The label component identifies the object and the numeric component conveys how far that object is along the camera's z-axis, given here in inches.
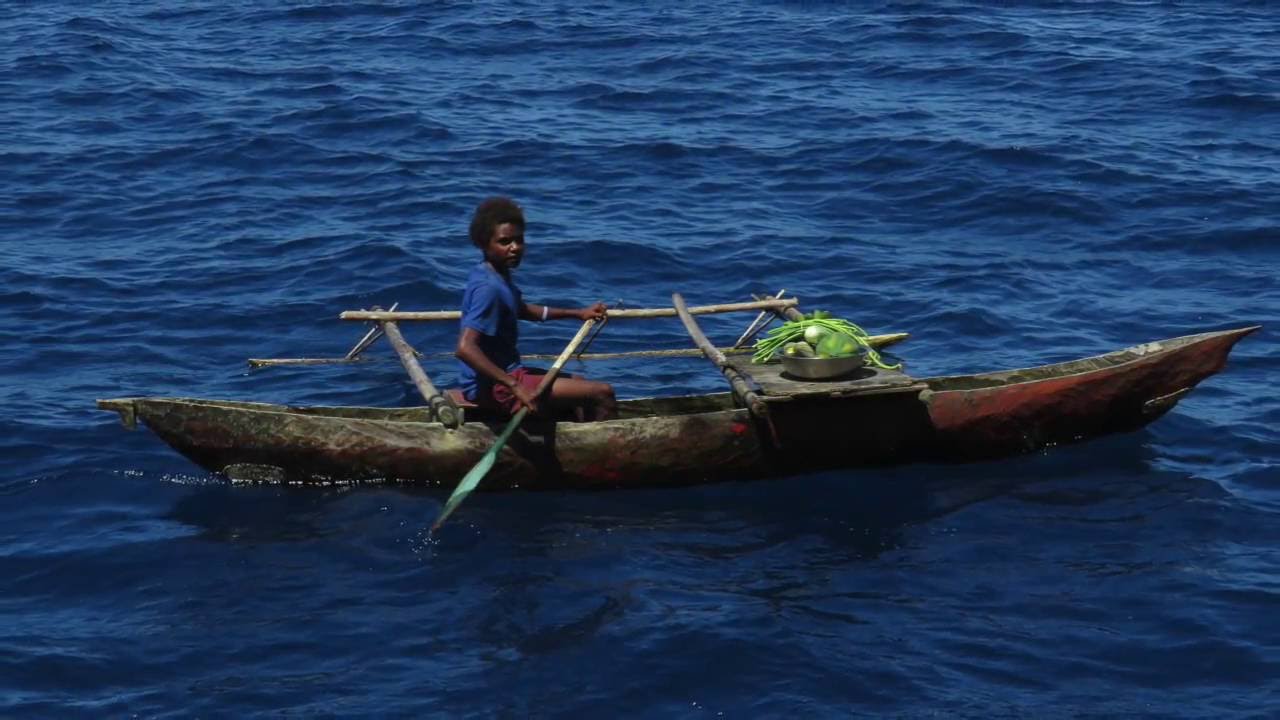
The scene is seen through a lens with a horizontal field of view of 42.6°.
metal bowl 355.6
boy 346.3
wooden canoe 354.9
